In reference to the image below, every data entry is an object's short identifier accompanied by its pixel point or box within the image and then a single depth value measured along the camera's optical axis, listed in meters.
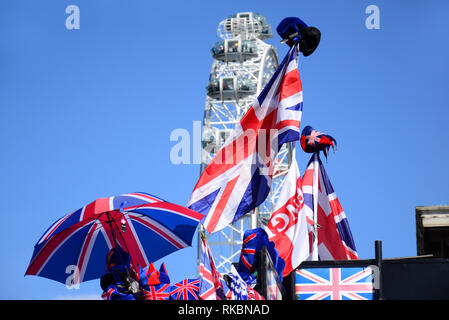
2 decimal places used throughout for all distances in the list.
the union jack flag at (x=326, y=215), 13.48
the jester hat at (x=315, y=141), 13.58
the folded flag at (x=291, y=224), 11.68
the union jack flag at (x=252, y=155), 11.60
